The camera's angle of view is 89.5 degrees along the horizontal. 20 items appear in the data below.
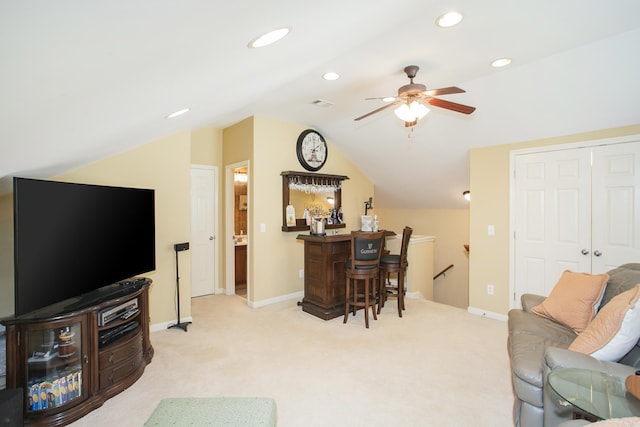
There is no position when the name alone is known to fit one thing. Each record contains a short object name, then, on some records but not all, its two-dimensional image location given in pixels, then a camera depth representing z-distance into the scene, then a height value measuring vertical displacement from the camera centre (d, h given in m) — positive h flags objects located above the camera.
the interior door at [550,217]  3.54 -0.09
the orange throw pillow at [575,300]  2.36 -0.70
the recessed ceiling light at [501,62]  2.90 +1.35
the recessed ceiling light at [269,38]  1.60 +0.89
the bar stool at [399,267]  4.22 -0.73
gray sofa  1.71 -0.92
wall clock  5.09 +1.00
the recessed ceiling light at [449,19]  2.13 +1.30
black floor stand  3.77 -1.32
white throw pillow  1.73 -0.68
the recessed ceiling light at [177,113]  2.53 +0.80
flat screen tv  1.92 -0.18
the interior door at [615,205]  3.23 +0.04
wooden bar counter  4.16 -0.83
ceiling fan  2.75 +0.98
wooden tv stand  2.06 -1.00
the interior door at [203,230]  5.09 -0.28
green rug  1.56 -1.02
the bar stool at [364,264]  3.85 -0.64
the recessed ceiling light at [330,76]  3.10 +1.33
